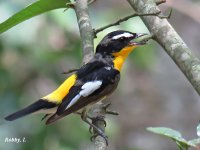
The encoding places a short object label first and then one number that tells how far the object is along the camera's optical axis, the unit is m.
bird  6.44
